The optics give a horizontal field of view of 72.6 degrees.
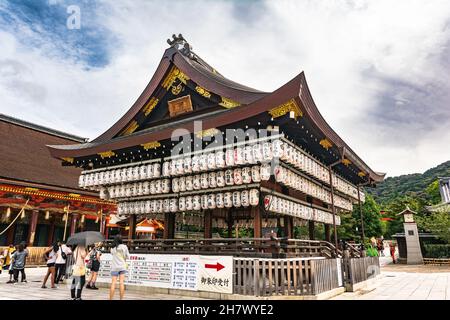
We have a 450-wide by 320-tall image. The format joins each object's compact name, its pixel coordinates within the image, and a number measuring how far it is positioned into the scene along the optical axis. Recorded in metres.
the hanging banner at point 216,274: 9.34
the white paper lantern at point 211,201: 11.37
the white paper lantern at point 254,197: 10.32
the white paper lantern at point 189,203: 12.00
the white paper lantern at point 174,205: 12.59
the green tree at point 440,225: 26.98
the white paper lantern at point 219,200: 11.17
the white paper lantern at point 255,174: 10.07
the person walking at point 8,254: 18.14
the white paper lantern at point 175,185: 12.20
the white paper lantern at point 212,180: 11.07
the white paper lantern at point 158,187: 12.88
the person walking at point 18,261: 13.32
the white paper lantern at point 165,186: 12.70
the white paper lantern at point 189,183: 11.77
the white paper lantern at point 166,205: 12.84
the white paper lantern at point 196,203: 11.76
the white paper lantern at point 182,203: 12.21
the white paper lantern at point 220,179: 10.91
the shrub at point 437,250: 27.69
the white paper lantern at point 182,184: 12.02
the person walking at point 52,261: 12.01
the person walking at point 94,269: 12.05
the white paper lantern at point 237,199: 10.70
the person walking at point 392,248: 30.95
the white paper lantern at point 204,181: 11.24
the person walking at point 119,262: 8.67
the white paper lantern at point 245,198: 10.52
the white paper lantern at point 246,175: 10.30
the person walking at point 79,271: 8.98
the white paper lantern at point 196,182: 11.49
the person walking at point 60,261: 12.91
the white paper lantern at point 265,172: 9.97
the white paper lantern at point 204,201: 11.52
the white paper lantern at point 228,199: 10.92
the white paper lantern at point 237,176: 10.48
